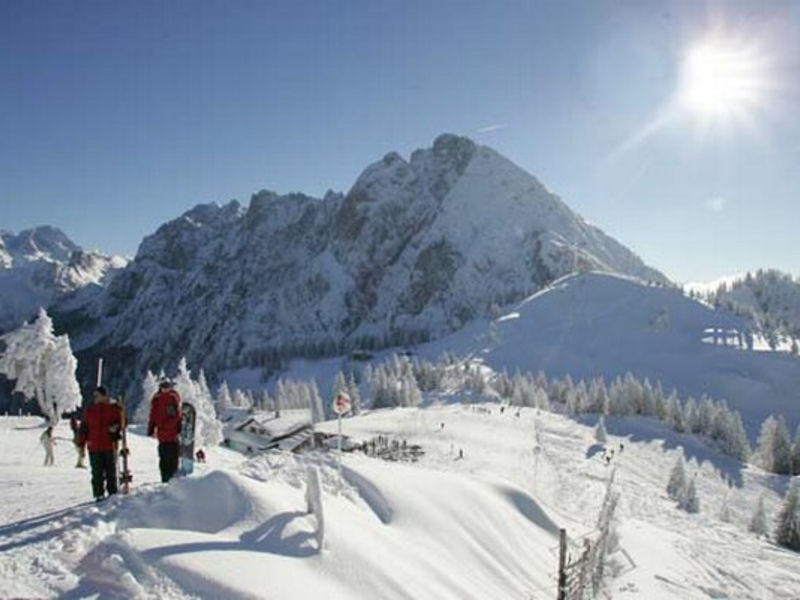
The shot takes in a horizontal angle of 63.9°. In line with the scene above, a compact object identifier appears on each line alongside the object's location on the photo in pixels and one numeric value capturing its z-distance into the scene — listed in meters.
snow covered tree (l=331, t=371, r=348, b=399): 119.89
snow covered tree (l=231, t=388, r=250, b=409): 133.25
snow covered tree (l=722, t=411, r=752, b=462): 101.50
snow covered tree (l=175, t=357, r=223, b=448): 61.81
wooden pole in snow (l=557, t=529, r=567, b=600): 13.51
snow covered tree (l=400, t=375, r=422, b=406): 122.44
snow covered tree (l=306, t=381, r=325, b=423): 114.31
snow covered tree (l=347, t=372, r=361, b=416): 123.76
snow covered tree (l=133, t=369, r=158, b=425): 79.51
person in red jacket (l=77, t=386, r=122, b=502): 14.90
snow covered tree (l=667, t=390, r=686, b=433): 110.19
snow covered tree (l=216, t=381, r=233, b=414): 123.78
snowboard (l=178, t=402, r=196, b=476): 17.47
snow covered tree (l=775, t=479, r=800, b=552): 56.94
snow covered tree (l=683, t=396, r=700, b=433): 109.88
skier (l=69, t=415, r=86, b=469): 21.98
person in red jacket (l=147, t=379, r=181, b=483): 16.02
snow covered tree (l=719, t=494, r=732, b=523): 63.16
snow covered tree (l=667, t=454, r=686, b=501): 68.40
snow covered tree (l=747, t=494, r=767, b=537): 61.02
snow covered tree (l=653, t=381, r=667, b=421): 115.59
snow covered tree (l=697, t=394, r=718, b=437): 108.62
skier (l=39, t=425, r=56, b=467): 24.73
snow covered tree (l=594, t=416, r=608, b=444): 91.88
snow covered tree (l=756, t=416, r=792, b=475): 97.31
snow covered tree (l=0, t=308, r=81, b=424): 45.25
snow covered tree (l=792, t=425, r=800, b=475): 96.75
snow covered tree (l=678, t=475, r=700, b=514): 61.72
